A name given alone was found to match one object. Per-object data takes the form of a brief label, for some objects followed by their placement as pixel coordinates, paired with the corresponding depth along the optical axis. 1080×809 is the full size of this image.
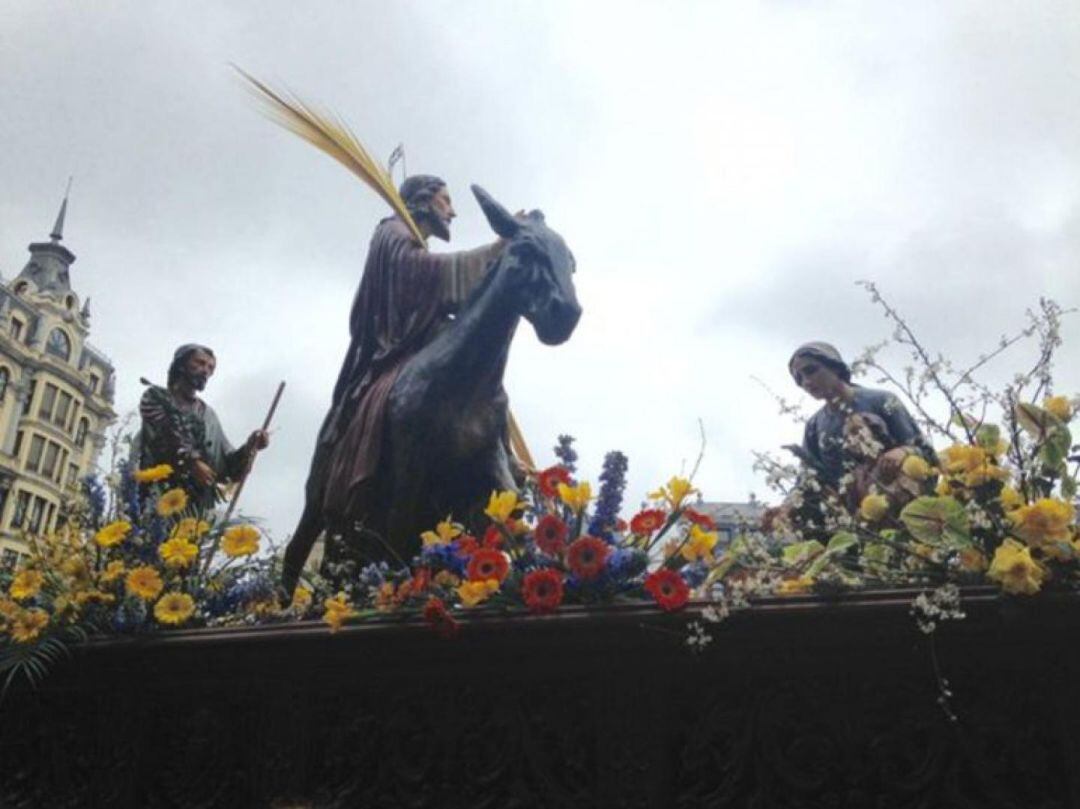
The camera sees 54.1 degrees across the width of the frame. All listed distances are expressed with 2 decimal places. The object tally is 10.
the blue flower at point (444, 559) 4.21
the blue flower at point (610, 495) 4.12
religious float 3.21
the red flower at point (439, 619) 3.65
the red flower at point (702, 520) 4.03
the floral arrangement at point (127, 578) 4.54
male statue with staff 6.93
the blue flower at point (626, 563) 3.79
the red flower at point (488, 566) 3.83
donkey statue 5.54
